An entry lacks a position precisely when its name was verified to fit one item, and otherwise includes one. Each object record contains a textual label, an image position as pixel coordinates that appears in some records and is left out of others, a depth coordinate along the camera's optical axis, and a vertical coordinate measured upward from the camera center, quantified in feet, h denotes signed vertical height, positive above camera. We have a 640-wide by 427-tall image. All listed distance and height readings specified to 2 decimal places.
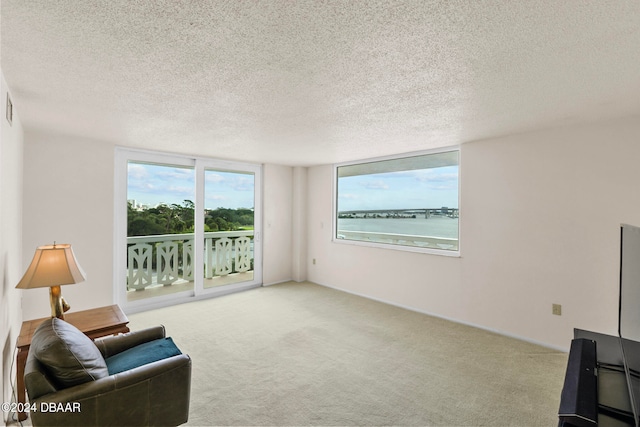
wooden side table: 6.75 -2.82
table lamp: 6.91 -1.34
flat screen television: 4.74 -1.58
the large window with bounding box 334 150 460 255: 13.79 +0.58
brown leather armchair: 4.78 -2.99
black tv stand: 4.30 -2.69
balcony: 14.55 -2.46
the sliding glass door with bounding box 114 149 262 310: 14.06 -0.73
